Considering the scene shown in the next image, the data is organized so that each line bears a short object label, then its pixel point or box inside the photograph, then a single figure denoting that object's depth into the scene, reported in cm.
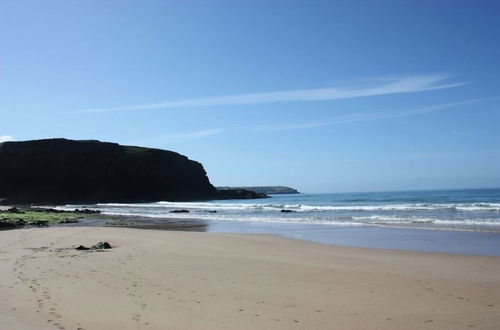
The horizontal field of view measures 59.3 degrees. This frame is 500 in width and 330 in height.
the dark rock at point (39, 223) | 2584
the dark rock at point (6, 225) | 2302
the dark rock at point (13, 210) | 3519
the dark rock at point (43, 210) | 3958
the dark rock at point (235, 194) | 10550
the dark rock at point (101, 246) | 1441
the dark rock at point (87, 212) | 4218
